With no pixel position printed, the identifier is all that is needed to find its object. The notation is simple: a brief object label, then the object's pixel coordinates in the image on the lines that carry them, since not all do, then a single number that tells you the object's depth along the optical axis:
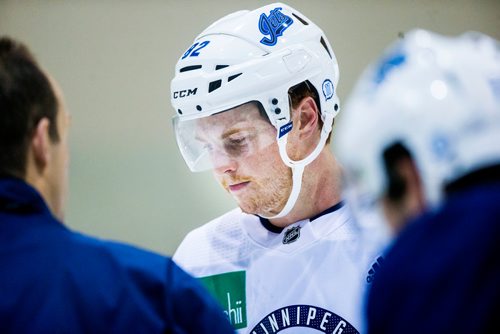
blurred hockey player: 4.14
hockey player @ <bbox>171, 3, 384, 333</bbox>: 5.83
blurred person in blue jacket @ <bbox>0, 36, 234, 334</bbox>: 5.39
